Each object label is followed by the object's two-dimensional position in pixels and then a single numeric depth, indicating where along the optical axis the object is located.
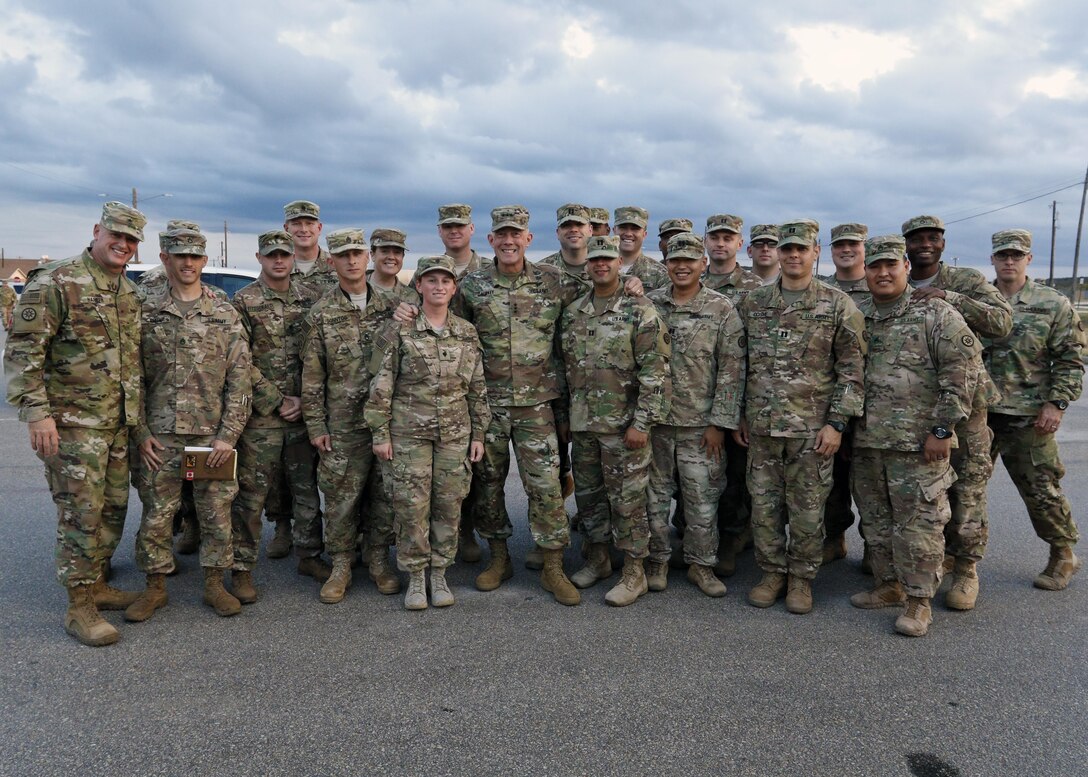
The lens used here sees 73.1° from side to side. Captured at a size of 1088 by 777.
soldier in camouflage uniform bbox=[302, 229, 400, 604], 4.19
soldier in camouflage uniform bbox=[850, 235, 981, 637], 3.70
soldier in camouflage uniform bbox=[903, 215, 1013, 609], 4.04
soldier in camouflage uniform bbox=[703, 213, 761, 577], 4.67
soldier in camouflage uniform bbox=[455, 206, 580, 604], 4.26
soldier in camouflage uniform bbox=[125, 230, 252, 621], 3.82
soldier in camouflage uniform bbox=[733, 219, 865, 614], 3.94
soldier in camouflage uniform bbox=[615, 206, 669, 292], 5.45
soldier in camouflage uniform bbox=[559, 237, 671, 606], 4.07
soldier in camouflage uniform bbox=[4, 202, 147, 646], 3.47
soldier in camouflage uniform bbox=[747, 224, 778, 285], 5.23
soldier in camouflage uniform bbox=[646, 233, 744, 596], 4.20
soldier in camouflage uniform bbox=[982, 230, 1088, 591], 4.25
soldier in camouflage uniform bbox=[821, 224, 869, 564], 4.32
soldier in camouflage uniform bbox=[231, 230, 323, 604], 4.18
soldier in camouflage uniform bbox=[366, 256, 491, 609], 3.95
